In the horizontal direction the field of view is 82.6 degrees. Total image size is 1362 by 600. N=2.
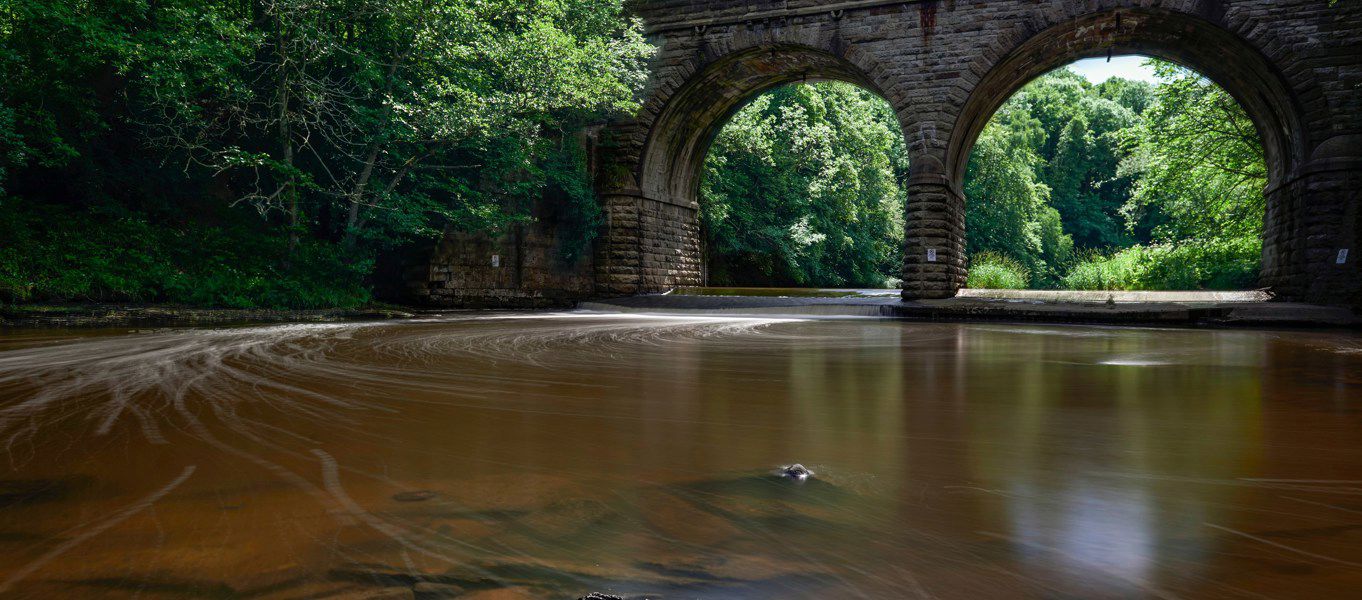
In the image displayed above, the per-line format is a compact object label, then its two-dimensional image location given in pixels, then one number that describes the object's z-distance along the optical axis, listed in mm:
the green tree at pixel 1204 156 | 16234
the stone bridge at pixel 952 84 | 12398
